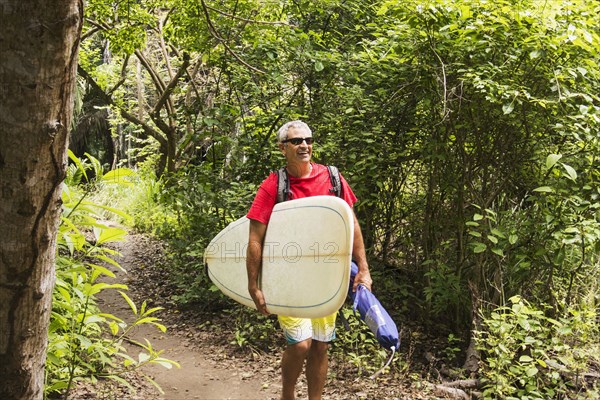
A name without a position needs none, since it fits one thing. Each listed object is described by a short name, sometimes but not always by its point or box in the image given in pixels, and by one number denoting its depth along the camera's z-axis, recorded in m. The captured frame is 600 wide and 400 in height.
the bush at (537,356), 3.66
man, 3.10
